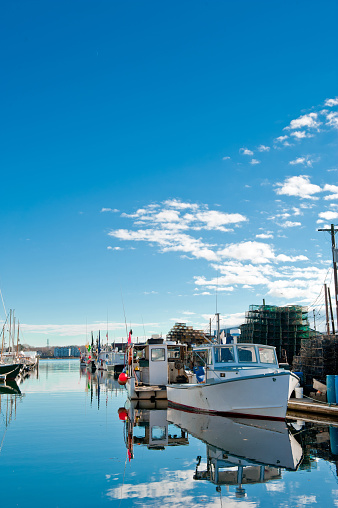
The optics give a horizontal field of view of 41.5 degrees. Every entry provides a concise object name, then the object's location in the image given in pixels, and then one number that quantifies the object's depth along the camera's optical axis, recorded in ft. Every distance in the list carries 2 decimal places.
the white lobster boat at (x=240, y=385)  67.77
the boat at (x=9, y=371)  172.86
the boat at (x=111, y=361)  257.55
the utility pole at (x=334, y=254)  96.54
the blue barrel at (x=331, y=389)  73.67
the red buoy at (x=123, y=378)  111.96
